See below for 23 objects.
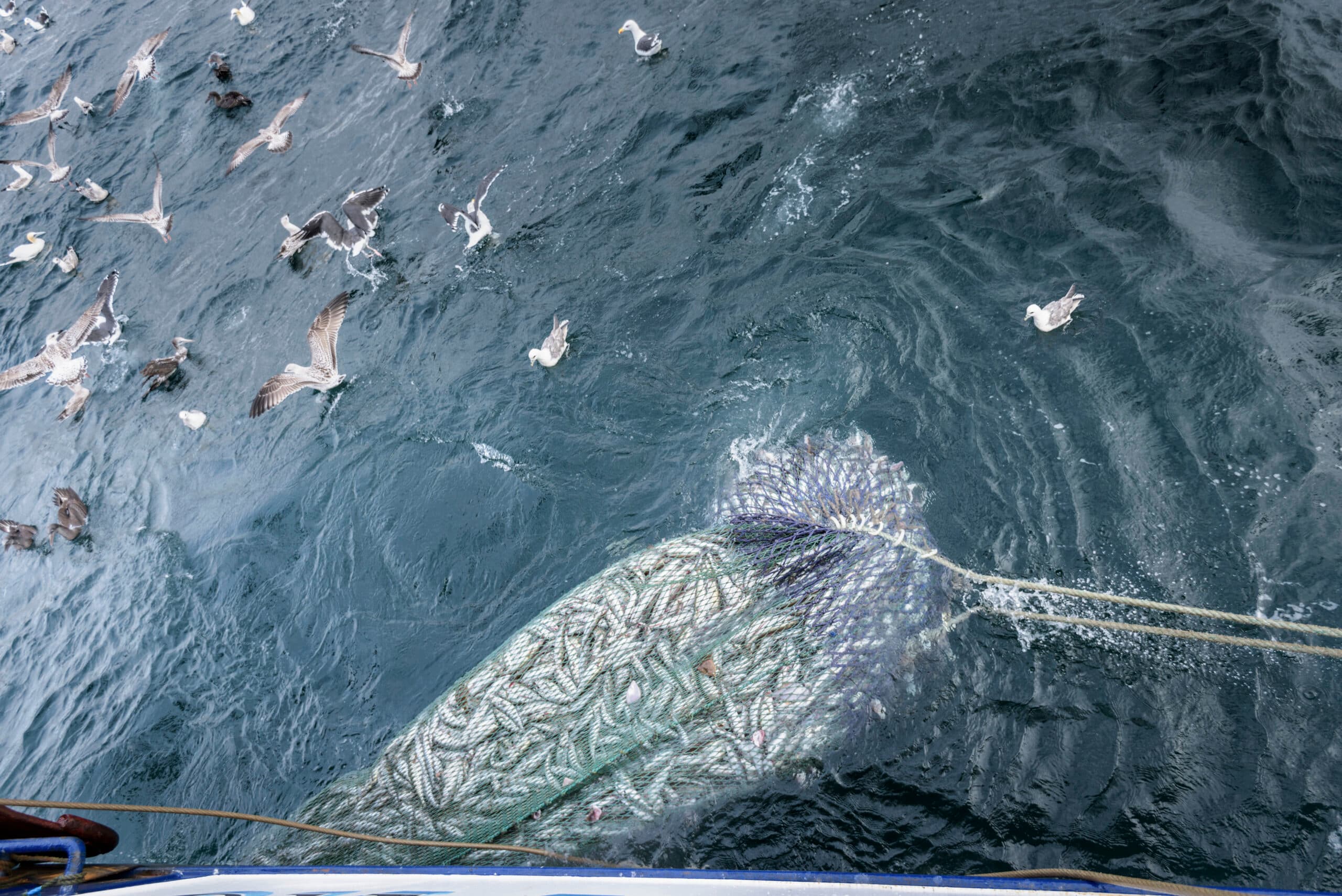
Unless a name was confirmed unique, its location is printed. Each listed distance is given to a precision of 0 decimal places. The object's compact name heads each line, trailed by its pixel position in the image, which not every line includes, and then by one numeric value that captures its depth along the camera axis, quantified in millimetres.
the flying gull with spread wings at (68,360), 11562
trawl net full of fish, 5004
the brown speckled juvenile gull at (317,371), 9500
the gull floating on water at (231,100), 14516
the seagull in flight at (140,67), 15812
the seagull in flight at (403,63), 12523
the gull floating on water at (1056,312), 6648
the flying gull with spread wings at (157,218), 12742
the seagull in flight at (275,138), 13352
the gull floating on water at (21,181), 16109
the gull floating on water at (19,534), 10438
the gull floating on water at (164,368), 11031
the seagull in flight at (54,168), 15039
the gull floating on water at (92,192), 14594
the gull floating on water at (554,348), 8477
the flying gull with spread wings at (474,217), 10070
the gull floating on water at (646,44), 11547
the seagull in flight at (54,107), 15891
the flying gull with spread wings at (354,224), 10812
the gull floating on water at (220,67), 15156
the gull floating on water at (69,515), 9984
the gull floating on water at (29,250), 14594
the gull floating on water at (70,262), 13945
